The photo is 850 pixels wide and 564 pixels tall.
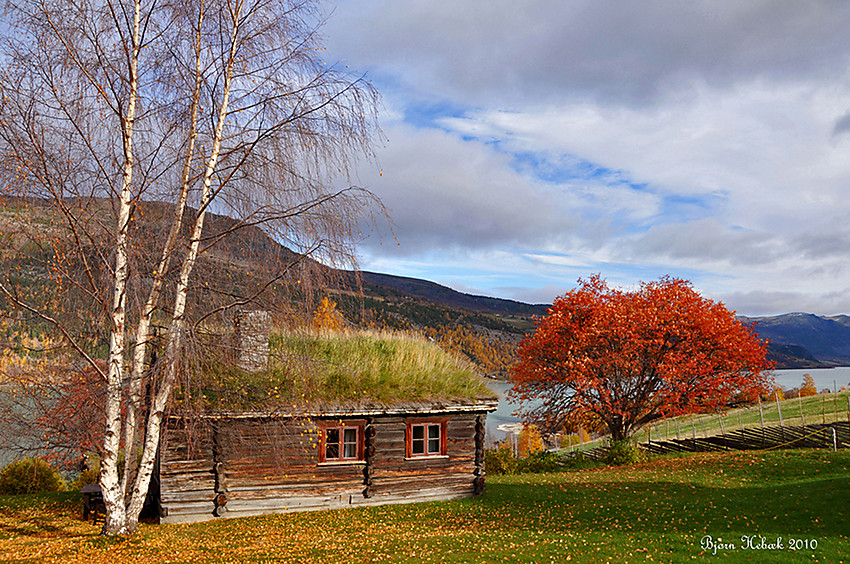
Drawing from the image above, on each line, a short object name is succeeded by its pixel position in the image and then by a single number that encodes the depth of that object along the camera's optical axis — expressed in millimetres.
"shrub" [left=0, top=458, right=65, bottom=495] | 21500
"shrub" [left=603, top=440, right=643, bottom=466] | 25953
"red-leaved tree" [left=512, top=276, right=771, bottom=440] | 24969
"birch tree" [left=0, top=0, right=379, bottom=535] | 10992
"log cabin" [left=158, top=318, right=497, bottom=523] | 14930
